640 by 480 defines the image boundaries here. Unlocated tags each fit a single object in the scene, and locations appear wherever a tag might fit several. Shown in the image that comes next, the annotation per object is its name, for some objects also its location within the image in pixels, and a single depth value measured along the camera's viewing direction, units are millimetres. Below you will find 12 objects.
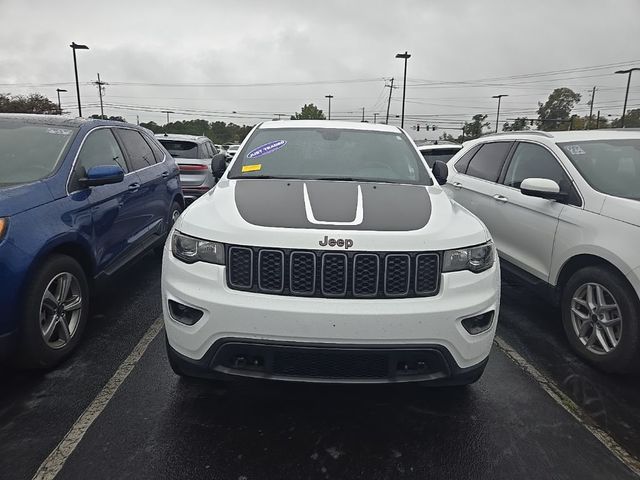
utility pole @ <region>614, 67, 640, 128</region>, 39938
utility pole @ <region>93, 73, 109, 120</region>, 59281
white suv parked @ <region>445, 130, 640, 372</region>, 3141
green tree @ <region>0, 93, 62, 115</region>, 38719
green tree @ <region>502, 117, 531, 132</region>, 58075
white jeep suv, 2254
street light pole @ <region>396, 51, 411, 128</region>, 37625
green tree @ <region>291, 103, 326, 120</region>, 72875
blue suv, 2779
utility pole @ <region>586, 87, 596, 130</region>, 63266
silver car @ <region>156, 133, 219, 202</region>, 8828
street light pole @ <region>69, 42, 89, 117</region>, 31859
